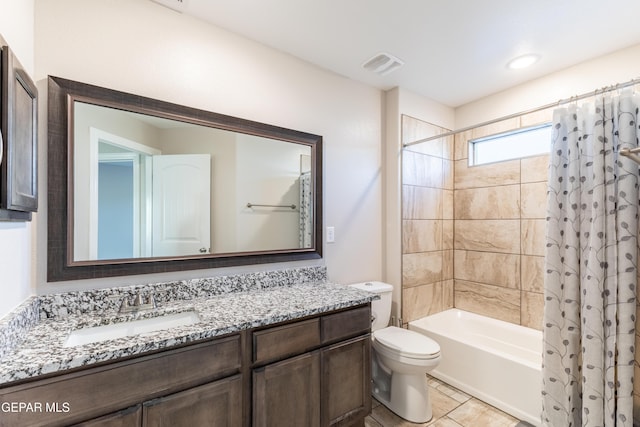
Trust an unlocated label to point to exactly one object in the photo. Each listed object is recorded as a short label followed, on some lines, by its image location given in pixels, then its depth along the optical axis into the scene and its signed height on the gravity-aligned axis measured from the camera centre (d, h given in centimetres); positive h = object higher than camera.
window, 241 +63
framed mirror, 131 +15
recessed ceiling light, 201 +111
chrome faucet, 136 -43
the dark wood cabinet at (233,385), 92 -67
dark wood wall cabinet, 87 +25
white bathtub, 190 -108
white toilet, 186 -105
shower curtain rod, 137 +63
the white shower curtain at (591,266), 140 -27
